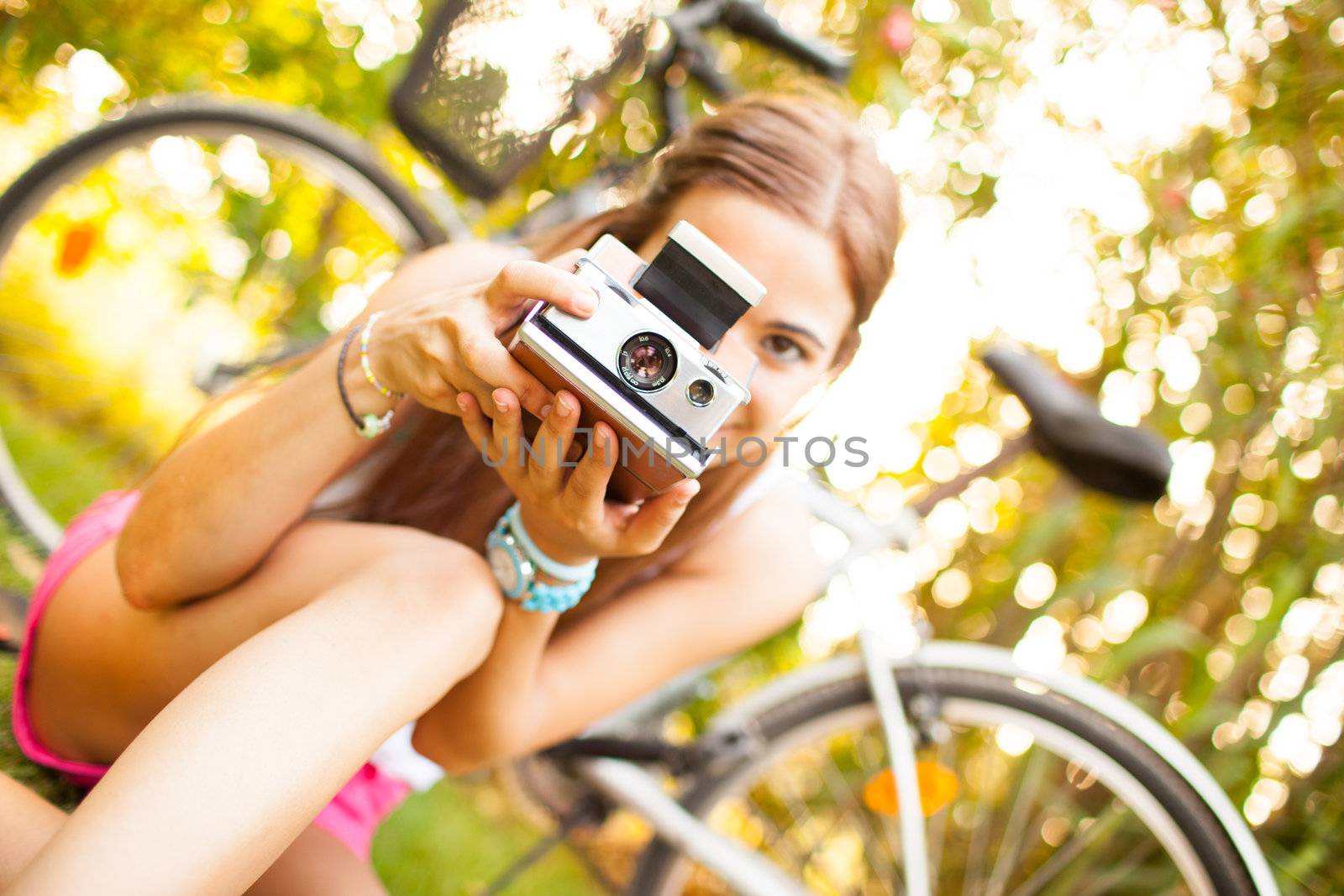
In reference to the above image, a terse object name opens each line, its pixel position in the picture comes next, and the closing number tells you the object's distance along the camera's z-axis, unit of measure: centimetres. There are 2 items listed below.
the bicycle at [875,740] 113
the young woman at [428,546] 70
